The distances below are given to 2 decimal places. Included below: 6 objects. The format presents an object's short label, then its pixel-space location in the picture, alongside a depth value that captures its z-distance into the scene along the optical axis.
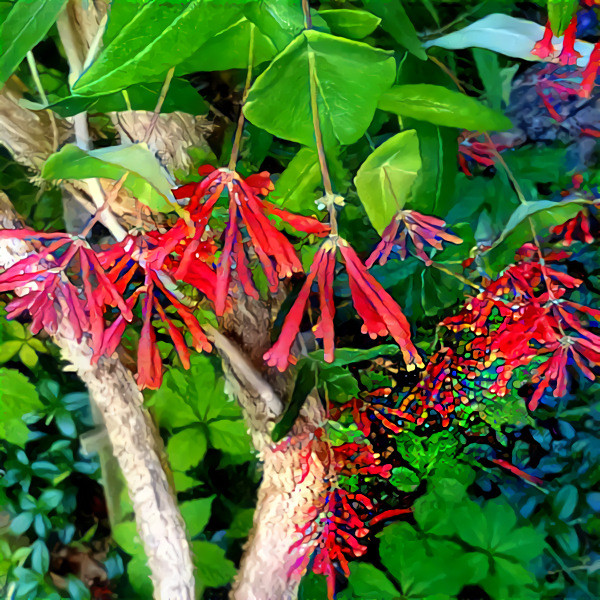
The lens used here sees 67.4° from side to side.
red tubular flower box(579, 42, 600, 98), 0.28
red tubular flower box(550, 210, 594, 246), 0.47
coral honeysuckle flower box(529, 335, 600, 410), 0.41
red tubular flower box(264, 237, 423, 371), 0.25
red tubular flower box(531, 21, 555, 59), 0.29
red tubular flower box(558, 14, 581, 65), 0.27
